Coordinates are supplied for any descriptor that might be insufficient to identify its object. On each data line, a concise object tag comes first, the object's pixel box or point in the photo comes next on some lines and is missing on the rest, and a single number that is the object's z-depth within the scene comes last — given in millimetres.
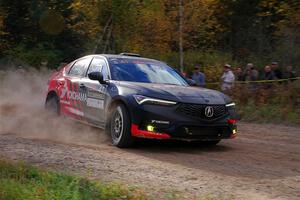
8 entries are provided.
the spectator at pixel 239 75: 19500
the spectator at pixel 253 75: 19031
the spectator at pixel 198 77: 19047
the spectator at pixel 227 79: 18444
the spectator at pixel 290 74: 18350
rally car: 9344
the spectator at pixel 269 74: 18344
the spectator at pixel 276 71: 18483
